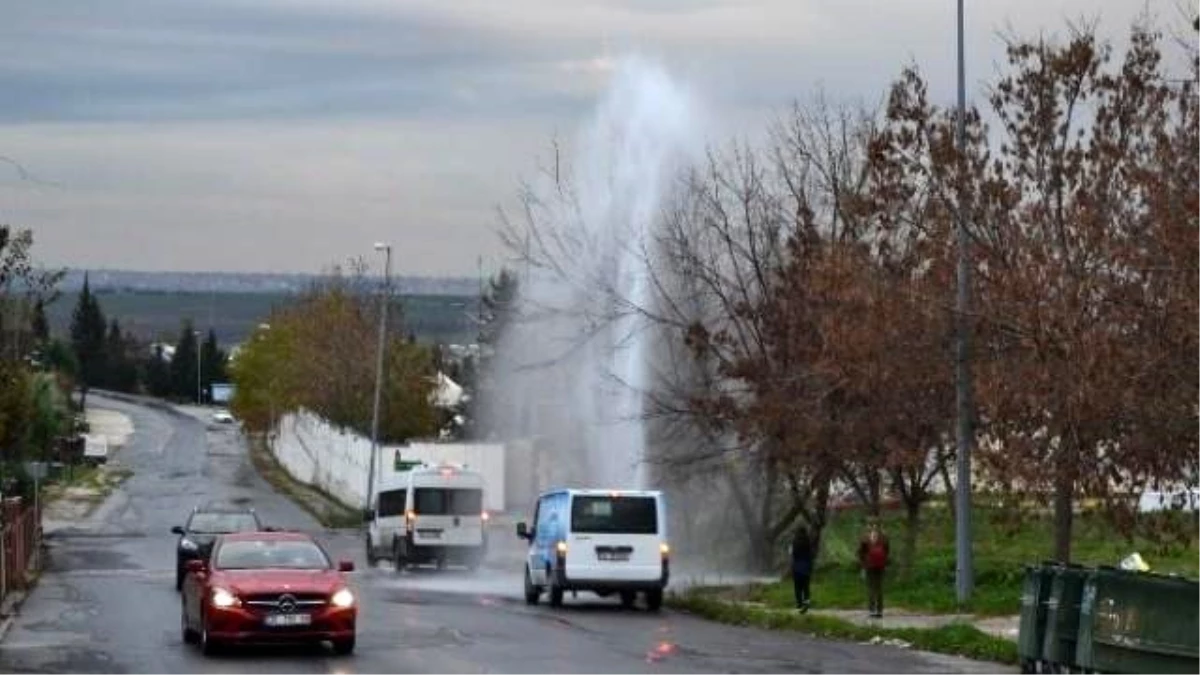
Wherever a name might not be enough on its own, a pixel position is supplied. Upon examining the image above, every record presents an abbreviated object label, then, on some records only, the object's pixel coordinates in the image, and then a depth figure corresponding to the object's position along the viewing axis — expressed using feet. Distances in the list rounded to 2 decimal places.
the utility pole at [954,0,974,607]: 105.09
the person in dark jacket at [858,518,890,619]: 112.78
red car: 89.81
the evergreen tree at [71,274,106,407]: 625.00
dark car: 143.64
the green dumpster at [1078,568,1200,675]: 75.05
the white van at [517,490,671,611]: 126.52
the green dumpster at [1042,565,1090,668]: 80.28
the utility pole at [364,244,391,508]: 257.34
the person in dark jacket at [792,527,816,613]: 120.26
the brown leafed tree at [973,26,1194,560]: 87.71
